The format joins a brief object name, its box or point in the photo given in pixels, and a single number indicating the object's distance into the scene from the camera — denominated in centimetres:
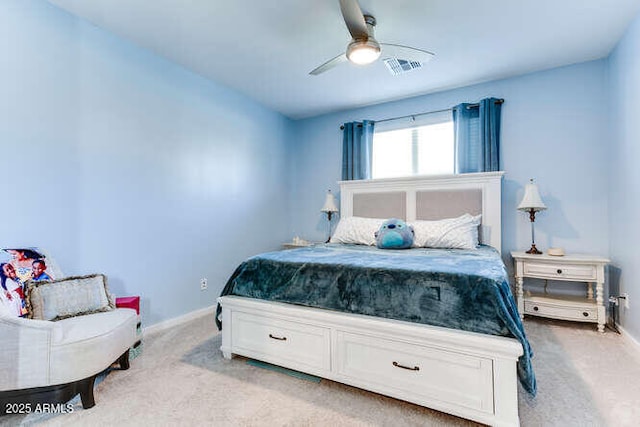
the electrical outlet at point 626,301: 250
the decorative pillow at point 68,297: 175
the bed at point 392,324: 143
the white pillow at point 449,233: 282
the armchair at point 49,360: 144
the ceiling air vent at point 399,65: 300
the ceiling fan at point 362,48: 183
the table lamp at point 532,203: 294
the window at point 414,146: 370
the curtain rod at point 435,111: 333
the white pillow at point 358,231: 324
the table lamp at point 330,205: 409
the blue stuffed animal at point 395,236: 287
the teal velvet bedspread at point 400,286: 147
